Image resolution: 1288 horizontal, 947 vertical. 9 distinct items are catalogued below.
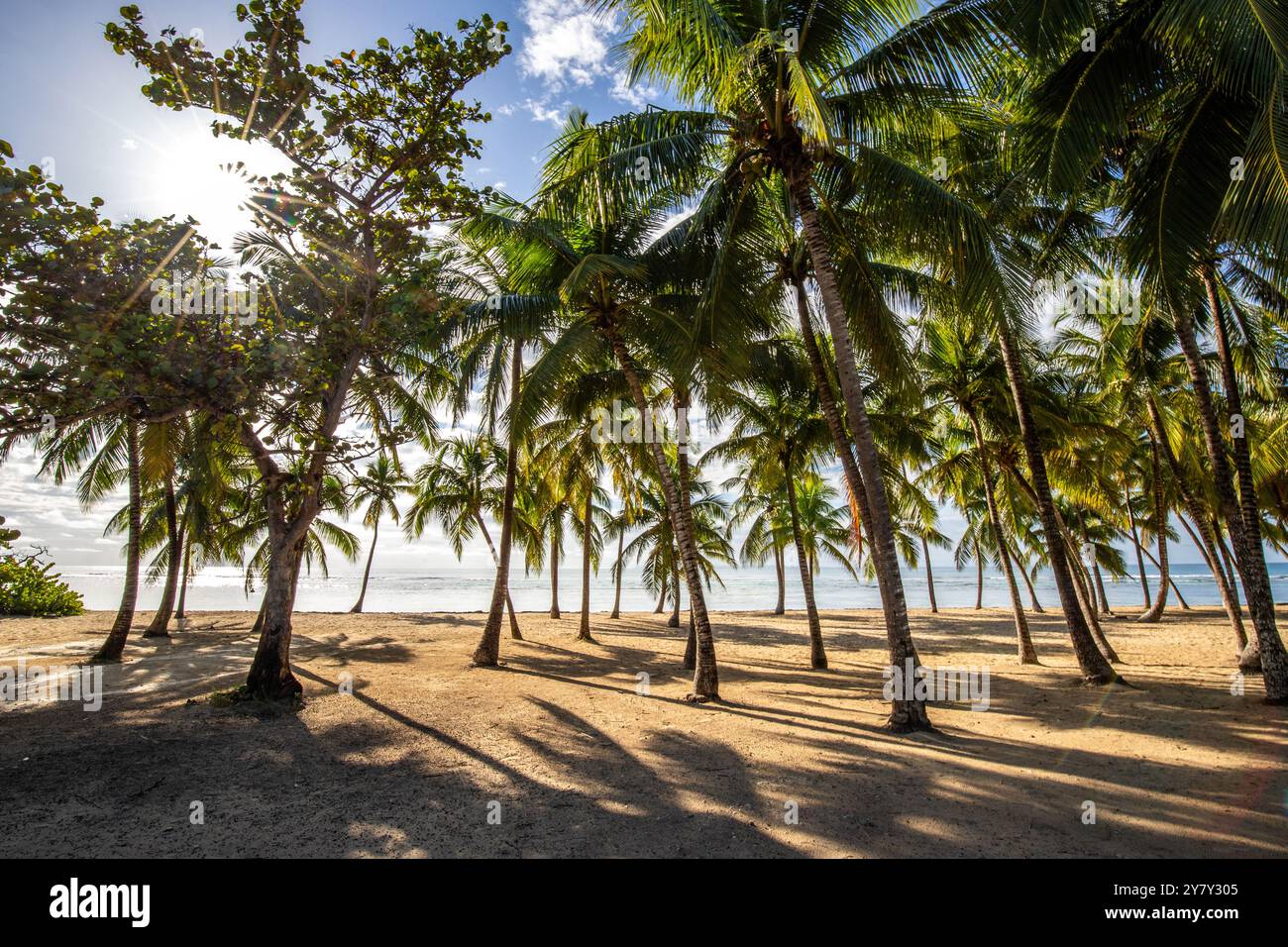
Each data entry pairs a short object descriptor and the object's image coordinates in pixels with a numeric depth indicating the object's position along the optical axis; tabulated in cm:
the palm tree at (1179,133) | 538
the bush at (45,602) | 1916
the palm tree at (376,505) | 2626
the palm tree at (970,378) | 1406
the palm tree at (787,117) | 754
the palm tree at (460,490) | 2395
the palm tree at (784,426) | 1455
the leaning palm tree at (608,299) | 1010
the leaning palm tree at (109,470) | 1233
